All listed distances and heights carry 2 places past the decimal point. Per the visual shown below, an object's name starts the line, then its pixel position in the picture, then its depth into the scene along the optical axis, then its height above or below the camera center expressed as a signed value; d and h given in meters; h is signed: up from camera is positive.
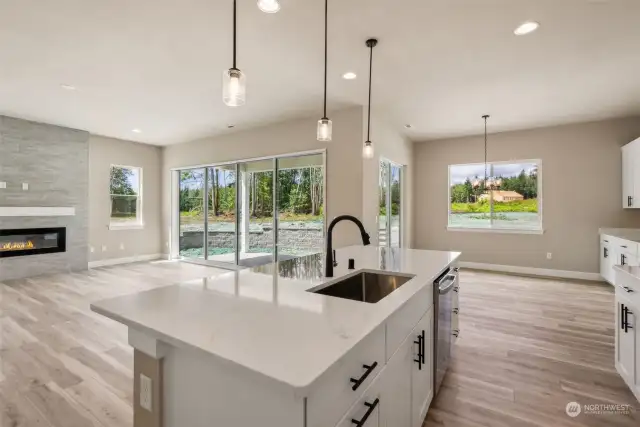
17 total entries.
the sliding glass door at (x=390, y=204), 5.78 +0.15
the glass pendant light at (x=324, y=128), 2.47 +0.68
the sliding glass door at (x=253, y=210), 5.58 +0.02
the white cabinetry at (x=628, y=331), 1.98 -0.81
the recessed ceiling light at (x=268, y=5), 2.13 +1.45
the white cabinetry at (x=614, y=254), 4.06 -0.59
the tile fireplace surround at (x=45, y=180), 5.35 +0.56
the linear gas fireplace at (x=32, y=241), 5.38 -0.57
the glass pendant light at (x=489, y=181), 6.39 +0.66
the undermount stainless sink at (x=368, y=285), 1.85 -0.46
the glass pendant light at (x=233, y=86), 1.70 +0.70
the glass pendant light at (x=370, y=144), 2.95 +0.70
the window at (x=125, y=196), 7.03 +0.34
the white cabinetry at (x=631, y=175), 4.62 +0.60
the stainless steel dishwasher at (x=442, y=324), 1.92 -0.74
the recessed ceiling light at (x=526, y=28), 2.65 +1.63
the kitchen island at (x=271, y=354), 0.79 -0.40
